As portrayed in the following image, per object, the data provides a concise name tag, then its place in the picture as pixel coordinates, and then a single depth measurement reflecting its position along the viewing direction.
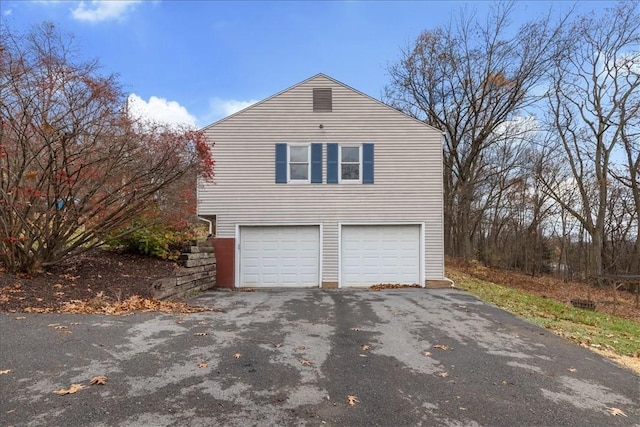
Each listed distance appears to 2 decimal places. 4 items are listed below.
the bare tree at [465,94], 18.70
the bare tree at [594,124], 18.36
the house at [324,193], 11.88
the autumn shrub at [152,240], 9.92
